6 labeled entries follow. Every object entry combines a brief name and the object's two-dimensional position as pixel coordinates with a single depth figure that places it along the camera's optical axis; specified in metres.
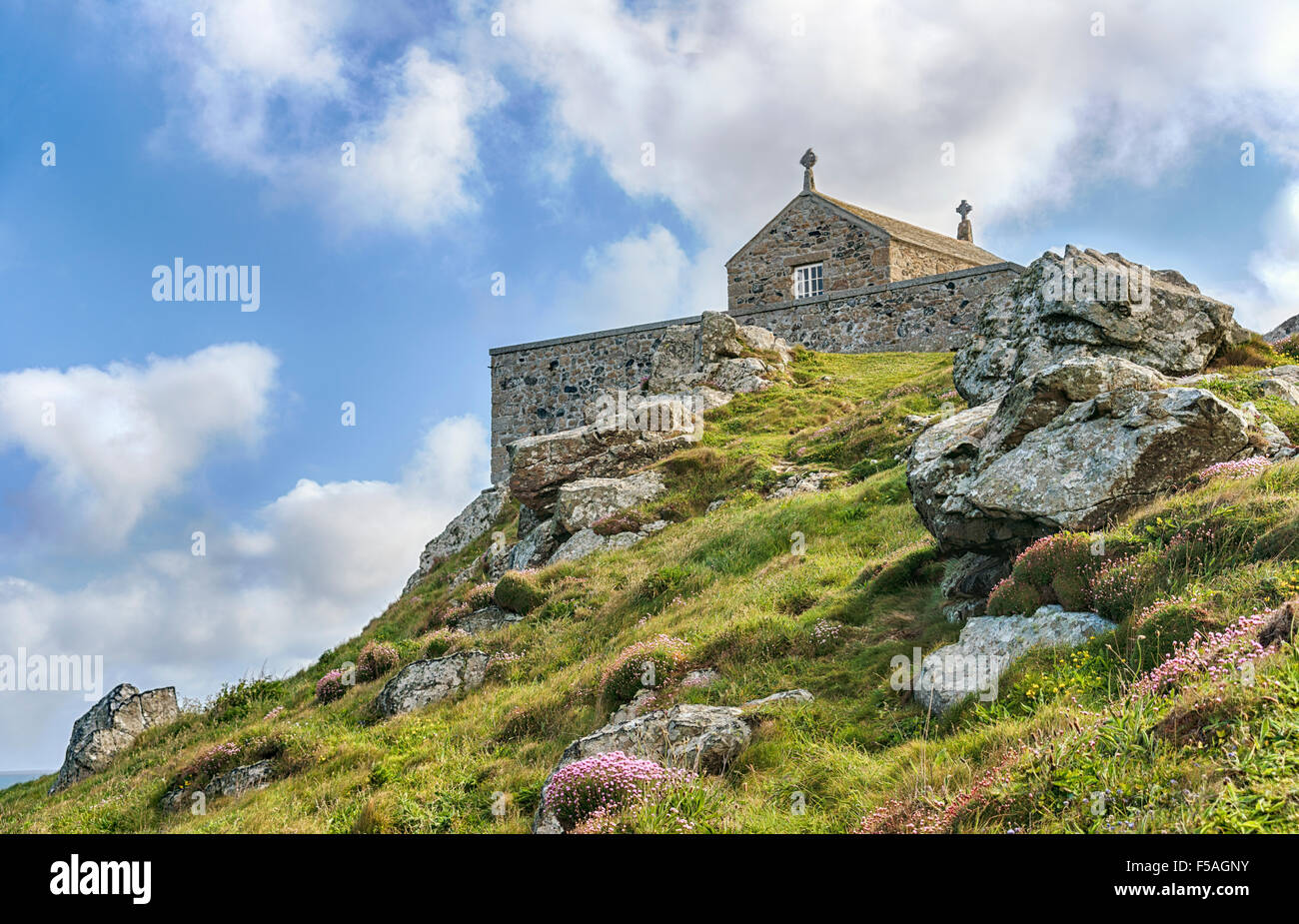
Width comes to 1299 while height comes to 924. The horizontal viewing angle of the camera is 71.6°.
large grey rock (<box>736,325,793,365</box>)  33.66
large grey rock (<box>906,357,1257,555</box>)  10.48
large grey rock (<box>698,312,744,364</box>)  32.28
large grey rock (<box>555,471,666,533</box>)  21.69
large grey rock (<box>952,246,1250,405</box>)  16.00
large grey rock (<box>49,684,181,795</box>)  20.28
